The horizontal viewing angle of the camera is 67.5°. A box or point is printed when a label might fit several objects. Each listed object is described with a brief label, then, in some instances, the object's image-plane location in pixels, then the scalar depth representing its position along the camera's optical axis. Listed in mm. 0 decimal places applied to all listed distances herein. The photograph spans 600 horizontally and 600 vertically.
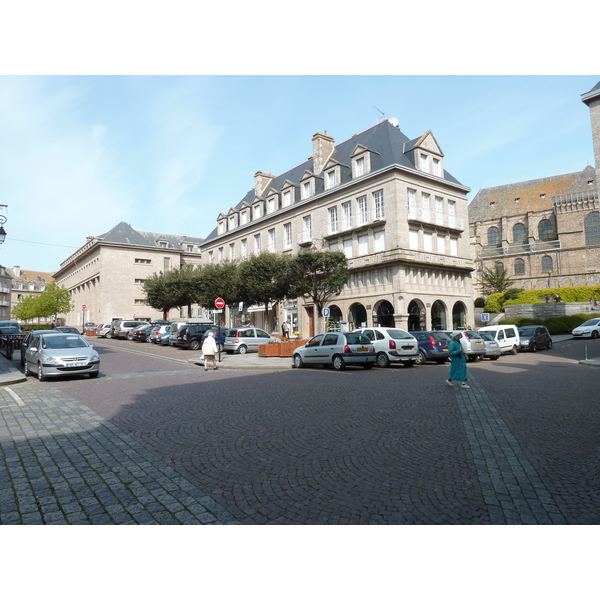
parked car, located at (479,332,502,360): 20891
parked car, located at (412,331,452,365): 18828
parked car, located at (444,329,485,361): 19719
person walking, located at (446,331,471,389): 11375
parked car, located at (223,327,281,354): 26266
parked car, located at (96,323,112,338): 44219
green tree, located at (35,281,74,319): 62188
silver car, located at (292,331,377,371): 16609
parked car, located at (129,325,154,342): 35594
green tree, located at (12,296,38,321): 66406
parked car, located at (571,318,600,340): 31141
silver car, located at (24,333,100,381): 13297
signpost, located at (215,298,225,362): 21844
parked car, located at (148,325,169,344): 32969
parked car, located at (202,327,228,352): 25047
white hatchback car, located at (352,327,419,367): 17422
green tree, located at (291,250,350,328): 29539
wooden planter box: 22750
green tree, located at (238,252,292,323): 30500
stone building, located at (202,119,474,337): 32625
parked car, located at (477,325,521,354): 23531
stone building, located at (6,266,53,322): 108688
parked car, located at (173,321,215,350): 27880
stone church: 56125
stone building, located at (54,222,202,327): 62656
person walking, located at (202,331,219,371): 16922
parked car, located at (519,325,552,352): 24812
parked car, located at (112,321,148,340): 39562
